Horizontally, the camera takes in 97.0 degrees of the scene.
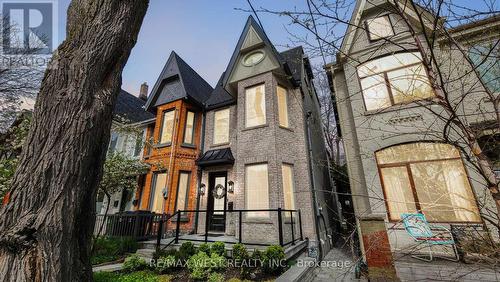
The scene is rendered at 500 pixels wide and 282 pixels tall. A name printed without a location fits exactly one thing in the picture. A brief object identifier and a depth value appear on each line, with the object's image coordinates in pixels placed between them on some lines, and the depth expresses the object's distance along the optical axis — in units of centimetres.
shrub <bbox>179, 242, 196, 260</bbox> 621
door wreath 1002
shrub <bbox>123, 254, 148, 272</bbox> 642
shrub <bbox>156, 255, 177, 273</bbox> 615
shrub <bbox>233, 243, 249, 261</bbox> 556
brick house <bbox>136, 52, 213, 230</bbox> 1041
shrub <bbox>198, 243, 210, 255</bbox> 615
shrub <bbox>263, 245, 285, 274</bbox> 527
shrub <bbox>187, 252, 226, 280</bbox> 548
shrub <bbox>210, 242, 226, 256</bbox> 608
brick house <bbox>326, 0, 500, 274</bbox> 635
